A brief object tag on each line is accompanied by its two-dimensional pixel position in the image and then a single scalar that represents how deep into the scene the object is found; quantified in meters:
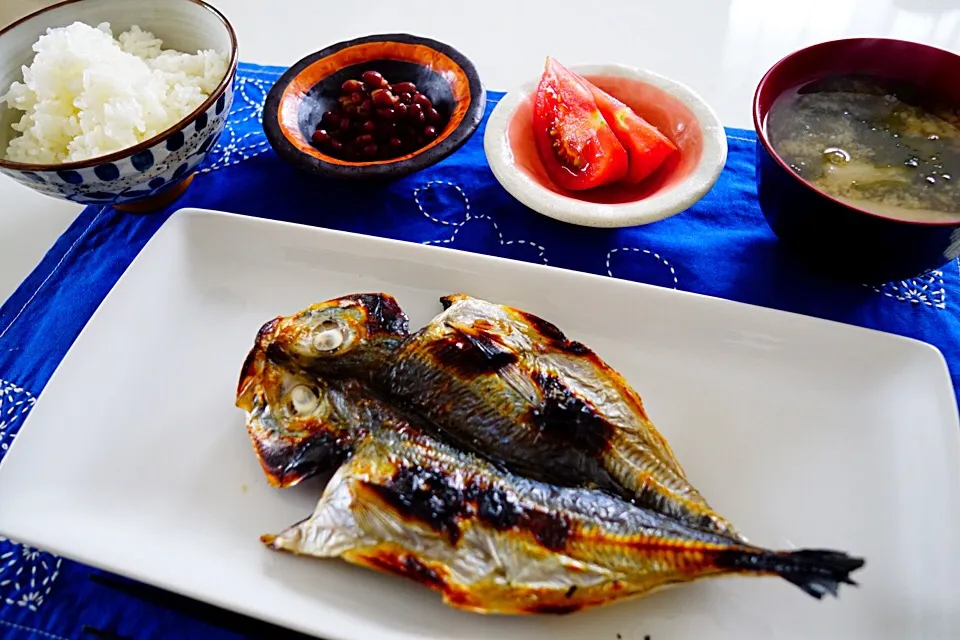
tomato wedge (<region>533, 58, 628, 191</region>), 0.41
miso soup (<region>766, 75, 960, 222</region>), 0.37
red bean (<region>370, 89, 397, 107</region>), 0.43
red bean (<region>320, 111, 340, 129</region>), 0.44
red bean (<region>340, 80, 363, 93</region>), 0.45
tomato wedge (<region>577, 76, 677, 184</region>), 0.41
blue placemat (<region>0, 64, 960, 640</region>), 0.39
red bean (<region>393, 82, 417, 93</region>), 0.44
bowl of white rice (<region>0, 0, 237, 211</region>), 0.40
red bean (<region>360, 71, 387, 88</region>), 0.45
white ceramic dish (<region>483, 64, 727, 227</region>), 0.39
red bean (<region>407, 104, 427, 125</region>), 0.43
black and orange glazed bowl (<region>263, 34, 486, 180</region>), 0.41
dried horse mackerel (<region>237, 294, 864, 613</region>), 0.29
